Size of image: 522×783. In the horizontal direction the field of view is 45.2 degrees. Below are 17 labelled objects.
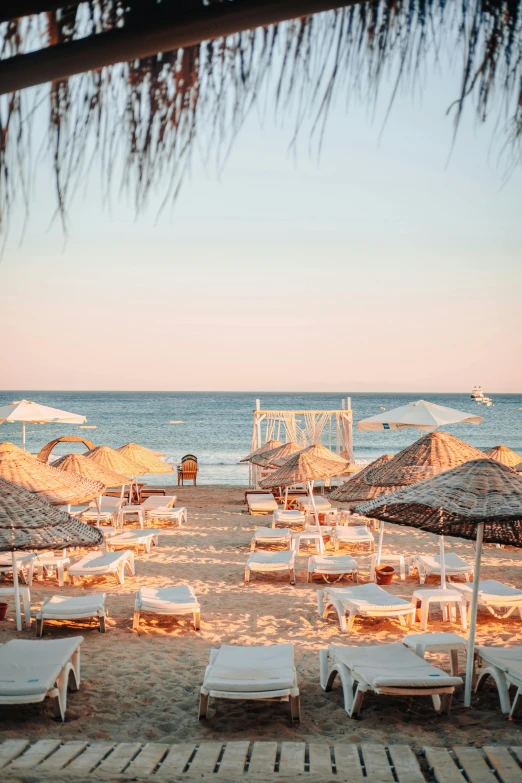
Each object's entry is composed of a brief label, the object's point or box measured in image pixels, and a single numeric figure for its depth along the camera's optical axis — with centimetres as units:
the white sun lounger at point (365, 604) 630
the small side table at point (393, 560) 857
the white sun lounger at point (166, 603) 645
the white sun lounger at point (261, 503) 1384
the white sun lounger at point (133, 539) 1004
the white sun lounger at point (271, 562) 845
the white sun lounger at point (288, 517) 1207
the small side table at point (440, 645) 479
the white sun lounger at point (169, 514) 1276
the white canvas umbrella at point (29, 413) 1328
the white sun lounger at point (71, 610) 623
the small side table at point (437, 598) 653
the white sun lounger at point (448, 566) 813
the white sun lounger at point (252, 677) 421
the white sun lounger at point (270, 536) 1045
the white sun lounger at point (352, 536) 1023
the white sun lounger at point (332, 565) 827
